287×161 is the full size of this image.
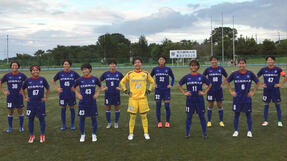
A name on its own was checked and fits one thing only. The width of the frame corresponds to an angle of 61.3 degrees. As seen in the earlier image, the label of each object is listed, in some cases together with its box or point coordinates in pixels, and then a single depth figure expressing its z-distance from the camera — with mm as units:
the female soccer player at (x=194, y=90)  6094
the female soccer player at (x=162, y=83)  7371
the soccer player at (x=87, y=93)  6090
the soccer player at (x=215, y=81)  7348
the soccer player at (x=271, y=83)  7160
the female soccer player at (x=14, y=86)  6797
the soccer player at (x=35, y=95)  6012
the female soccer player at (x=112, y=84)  7328
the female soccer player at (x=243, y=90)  6195
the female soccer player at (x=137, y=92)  6191
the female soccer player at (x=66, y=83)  7258
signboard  53438
